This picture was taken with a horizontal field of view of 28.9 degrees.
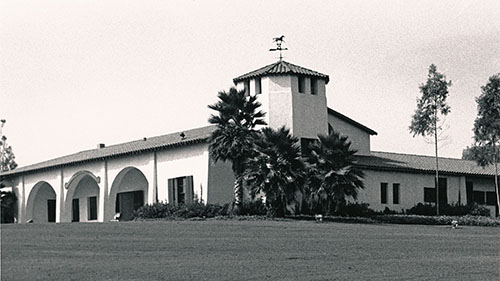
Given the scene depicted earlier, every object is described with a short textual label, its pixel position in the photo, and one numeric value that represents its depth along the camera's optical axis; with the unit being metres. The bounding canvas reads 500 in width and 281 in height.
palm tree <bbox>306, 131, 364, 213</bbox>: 43.78
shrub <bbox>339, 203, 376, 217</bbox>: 46.59
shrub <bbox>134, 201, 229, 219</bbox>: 43.47
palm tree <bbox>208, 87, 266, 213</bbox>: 43.06
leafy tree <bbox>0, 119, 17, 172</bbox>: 90.38
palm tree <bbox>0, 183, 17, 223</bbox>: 60.38
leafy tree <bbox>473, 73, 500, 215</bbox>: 52.12
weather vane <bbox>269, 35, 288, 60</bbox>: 49.16
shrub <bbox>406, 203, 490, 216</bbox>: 51.94
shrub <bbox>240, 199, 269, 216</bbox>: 43.51
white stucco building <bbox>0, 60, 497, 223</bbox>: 47.31
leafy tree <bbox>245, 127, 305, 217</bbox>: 41.31
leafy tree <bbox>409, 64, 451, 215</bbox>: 51.94
